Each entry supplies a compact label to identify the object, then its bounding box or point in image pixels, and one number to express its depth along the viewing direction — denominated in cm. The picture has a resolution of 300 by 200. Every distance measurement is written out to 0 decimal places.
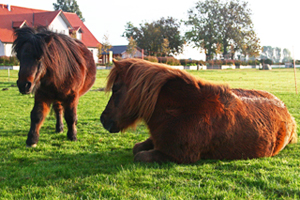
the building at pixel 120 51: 7149
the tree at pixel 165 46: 6164
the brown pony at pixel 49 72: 482
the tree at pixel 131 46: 5270
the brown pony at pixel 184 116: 373
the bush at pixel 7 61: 3591
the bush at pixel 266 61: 7911
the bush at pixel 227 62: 6485
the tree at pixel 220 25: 7550
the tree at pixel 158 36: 7062
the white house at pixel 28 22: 4306
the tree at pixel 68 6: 8750
